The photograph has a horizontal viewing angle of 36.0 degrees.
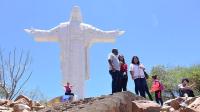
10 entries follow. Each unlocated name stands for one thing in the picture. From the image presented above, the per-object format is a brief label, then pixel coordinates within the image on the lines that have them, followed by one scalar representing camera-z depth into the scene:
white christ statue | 16.55
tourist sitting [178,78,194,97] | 9.01
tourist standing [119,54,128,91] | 8.33
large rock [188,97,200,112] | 7.00
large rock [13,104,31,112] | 7.02
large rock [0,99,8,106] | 7.90
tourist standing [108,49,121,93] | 8.08
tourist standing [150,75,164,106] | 9.26
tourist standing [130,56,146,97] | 8.49
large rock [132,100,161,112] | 6.59
